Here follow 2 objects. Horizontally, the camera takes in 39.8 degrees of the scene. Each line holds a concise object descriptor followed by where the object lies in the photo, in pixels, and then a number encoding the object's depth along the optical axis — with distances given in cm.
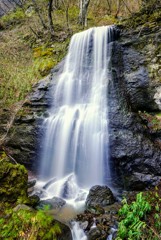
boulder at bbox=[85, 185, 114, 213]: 552
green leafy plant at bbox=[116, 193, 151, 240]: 423
